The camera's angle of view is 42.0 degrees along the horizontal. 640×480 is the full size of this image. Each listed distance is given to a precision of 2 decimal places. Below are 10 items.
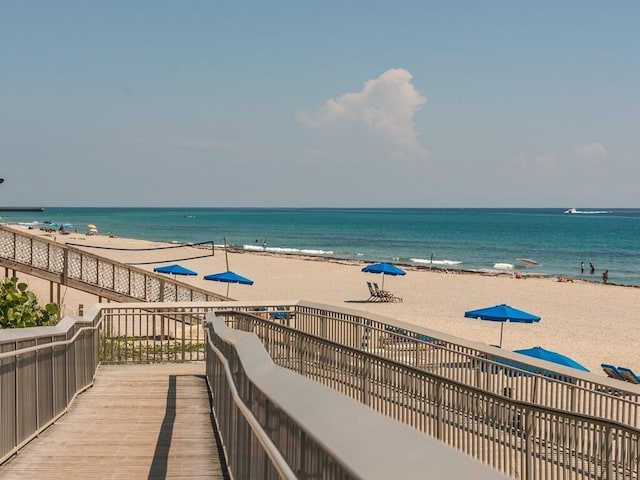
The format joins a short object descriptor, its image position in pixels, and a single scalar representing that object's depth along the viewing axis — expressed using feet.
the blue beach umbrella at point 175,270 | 131.19
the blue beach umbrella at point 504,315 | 78.43
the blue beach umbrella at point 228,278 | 124.36
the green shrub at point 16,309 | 44.32
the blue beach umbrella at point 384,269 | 141.79
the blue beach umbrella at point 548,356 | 58.21
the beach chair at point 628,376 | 58.54
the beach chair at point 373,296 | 152.18
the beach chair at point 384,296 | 152.23
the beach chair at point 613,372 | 60.23
